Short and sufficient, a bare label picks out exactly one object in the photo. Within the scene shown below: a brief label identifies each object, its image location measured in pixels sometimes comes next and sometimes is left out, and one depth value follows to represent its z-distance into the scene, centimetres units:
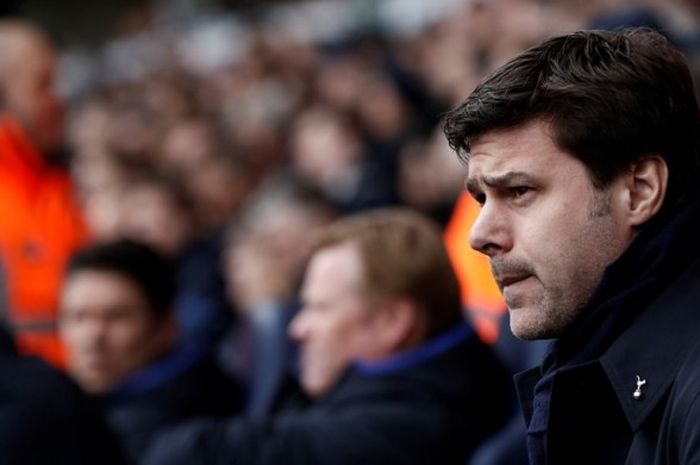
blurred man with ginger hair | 684
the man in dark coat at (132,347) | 875
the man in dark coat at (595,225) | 411
